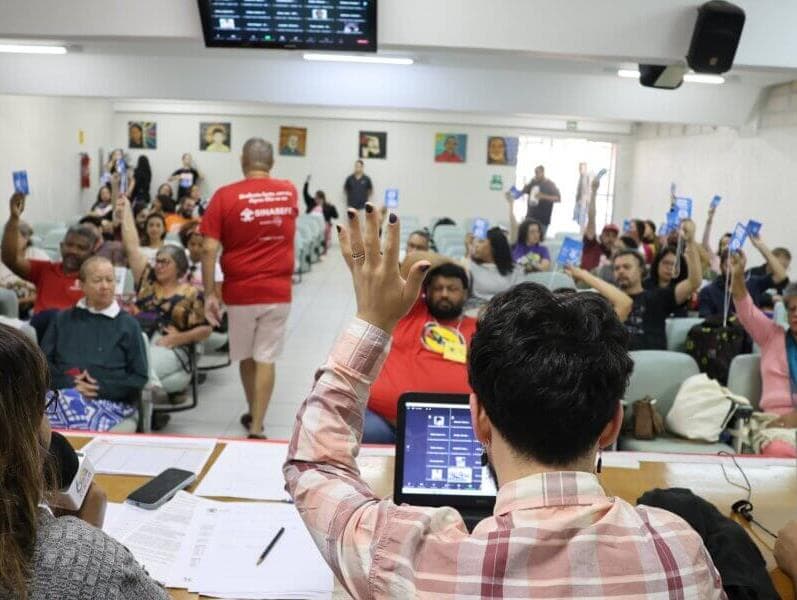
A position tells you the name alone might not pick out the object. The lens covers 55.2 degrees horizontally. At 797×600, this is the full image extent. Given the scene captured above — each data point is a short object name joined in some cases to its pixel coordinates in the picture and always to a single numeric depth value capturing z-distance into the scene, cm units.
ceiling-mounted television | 367
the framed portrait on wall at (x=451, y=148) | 1614
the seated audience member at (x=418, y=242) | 640
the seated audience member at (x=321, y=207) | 1464
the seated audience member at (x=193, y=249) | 558
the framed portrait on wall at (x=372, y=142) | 1608
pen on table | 166
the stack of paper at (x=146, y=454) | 210
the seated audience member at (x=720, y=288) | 516
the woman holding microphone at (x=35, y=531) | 98
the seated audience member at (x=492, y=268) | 550
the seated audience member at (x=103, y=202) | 1051
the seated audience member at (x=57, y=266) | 435
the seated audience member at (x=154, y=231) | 629
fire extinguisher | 1403
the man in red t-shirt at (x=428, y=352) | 285
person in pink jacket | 330
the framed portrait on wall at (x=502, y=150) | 1611
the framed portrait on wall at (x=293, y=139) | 1611
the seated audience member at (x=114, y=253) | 586
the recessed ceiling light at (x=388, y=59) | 557
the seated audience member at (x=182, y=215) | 953
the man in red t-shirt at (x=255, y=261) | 415
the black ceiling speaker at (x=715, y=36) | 357
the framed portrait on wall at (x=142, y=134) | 1608
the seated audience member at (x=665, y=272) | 504
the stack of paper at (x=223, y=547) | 156
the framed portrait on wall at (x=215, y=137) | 1608
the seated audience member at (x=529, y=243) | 691
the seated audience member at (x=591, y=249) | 739
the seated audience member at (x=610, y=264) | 596
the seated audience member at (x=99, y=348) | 326
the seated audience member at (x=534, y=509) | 85
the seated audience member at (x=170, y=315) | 421
